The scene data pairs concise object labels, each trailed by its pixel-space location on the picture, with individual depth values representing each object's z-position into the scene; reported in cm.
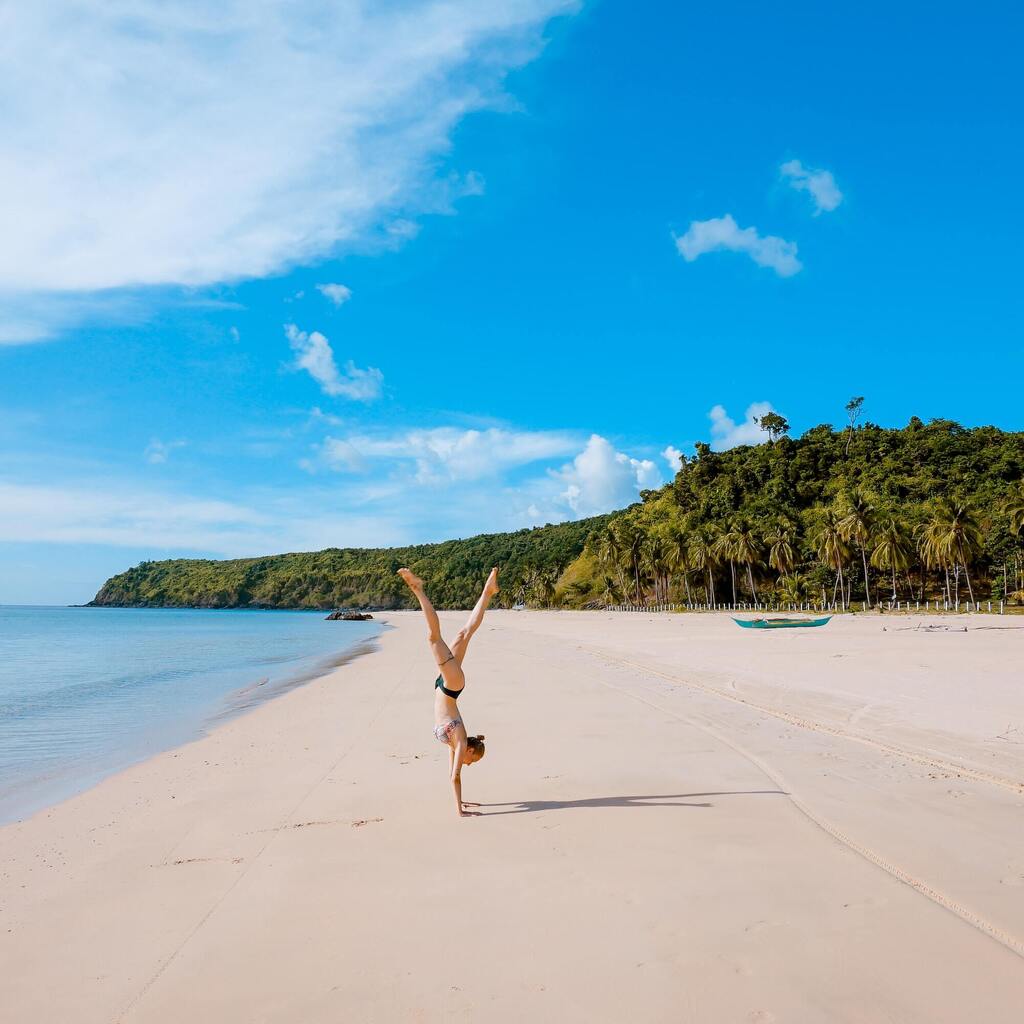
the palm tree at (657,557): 9144
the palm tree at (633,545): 9638
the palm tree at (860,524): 6606
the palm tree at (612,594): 10769
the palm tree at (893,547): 6512
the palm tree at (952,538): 5931
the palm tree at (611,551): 10094
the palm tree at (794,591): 7375
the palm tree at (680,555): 8788
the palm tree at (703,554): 8138
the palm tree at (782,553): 7581
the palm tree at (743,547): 7738
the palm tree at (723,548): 7900
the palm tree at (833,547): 6812
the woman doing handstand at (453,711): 674
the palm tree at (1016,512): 5803
